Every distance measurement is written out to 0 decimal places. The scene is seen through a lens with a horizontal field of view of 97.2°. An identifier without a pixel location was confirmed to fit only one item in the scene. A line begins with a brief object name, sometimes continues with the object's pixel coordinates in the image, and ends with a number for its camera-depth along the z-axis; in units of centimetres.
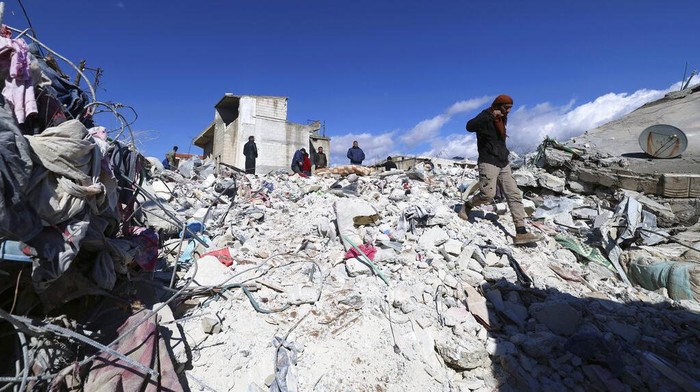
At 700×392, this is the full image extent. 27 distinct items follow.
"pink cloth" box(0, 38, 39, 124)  162
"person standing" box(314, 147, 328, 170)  1135
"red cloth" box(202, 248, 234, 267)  321
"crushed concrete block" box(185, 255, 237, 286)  287
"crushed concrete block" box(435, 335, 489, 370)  207
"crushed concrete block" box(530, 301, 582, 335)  235
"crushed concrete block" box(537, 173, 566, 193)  586
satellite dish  593
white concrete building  1542
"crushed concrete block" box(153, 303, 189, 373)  194
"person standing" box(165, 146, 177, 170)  1129
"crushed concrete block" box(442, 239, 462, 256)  323
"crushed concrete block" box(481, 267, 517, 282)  285
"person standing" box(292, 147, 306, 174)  944
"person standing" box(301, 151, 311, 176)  960
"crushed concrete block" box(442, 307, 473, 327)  236
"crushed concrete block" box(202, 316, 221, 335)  227
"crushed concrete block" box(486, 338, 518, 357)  212
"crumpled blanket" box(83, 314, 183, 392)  152
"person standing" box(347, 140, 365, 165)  998
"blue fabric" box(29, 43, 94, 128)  200
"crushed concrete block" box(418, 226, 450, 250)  342
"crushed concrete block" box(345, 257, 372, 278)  296
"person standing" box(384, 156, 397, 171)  1012
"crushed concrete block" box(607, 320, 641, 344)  229
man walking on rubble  370
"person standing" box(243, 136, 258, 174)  962
